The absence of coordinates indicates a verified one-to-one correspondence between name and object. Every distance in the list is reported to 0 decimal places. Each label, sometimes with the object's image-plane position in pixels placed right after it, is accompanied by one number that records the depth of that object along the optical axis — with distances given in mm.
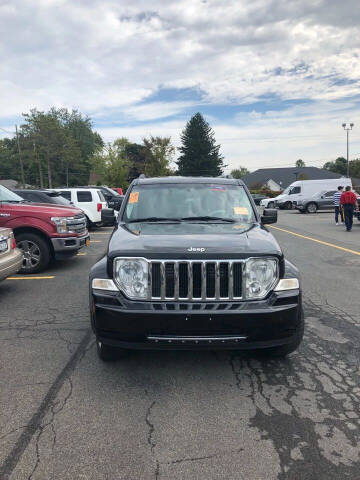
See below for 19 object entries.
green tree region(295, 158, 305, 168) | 153750
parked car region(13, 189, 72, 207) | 11609
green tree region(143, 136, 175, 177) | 71812
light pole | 47969
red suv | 8086
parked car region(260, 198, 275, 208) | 35944
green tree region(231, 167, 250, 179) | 146250
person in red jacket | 15773
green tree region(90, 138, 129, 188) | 66062
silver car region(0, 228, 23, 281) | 6016
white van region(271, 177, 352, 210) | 32062
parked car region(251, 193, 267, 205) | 45494
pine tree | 82625
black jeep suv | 3158
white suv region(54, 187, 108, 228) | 16594
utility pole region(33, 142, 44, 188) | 68438
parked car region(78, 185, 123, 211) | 20034
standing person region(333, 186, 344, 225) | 19602
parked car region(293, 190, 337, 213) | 29812
